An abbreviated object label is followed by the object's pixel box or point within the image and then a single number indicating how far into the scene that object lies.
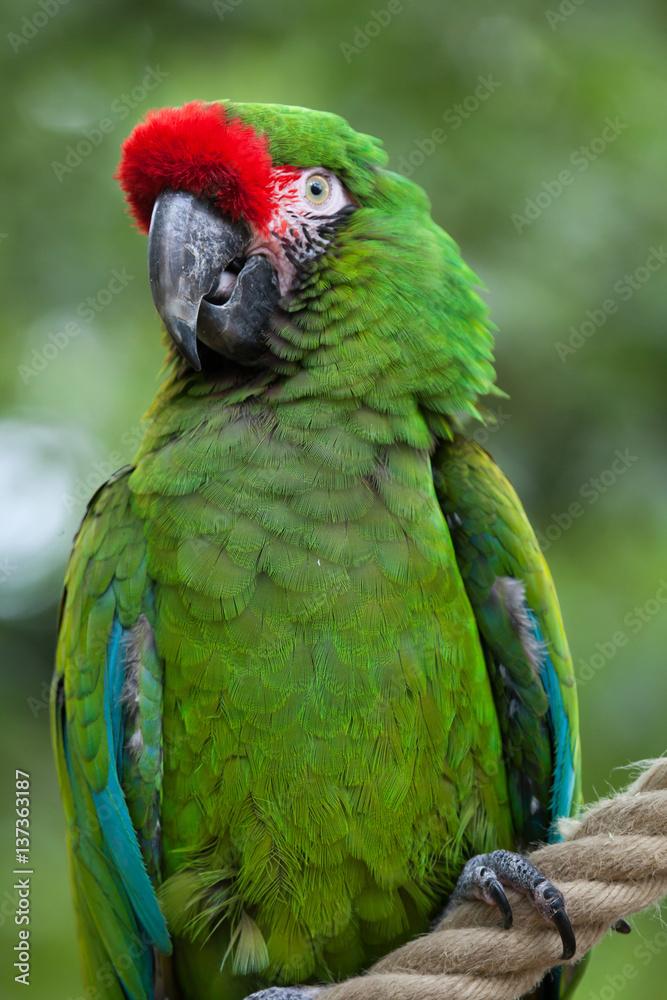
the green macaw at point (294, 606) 1.91
